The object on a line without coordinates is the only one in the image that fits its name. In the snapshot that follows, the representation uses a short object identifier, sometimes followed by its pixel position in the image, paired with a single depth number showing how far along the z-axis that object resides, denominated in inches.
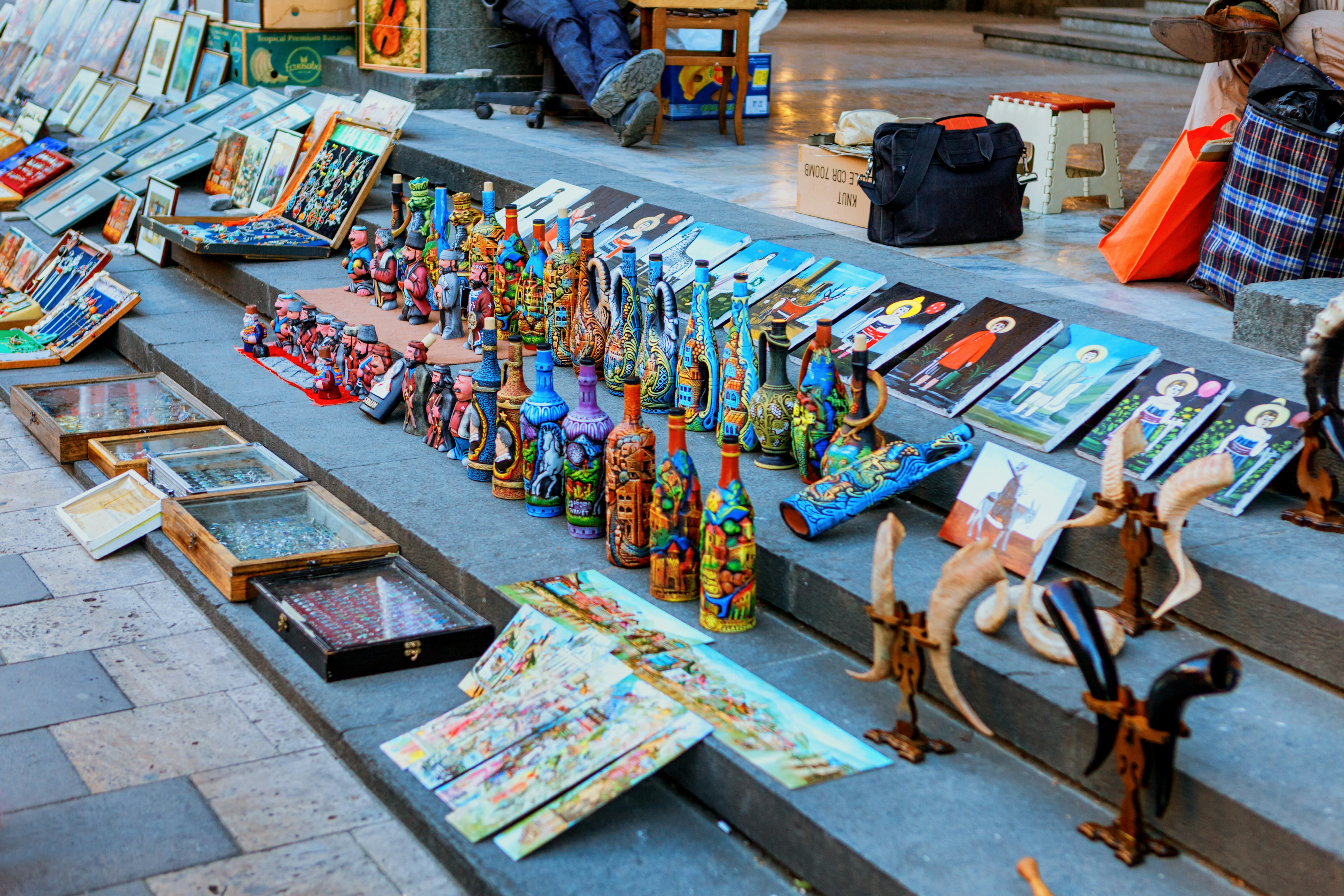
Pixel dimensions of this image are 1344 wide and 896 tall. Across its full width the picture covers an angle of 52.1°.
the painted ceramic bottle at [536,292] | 174.6
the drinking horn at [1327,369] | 109.0
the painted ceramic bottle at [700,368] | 144.6
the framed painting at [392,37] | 322.7
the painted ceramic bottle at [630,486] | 123.0
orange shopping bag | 169.3
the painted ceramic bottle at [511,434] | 141.0
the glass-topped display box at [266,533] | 137.3
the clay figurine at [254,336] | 202.7
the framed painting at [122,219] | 270.1
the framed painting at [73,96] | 371.9
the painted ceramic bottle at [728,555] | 111.9
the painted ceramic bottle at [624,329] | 156.3
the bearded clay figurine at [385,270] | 201.5
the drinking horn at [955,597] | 89.5
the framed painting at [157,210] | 260.8
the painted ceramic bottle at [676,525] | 117.0
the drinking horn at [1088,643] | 84.0
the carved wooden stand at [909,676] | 95.0
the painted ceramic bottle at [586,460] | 130.4
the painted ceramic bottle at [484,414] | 145.3
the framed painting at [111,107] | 353.1
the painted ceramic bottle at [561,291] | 169.9
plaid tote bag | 152.1
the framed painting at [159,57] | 359.3
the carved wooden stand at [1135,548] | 102.0
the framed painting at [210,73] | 340.2
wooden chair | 282.2
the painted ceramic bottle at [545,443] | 134.8
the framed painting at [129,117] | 343.6
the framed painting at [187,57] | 350.0
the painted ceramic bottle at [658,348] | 150.9
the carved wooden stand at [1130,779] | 83.2
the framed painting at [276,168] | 263.9
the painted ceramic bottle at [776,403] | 135.5
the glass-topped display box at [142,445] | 170.2
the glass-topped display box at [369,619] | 120.0
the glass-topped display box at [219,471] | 159.3
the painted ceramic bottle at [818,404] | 130.3
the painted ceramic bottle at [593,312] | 165.2
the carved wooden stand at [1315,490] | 110.4
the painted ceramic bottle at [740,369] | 138.6
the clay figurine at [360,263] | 207.9
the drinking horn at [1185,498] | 95.8
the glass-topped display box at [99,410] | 180.5
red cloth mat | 179.4
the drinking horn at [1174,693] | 77.1
